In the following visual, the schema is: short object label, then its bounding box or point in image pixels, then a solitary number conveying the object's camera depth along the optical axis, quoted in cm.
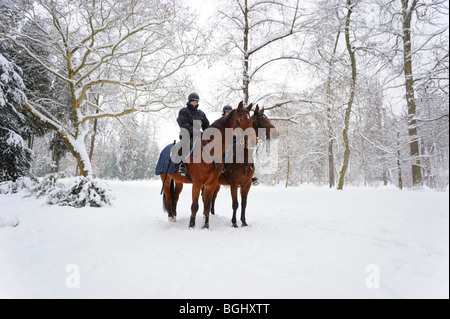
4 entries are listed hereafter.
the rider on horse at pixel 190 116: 431
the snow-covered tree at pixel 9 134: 447
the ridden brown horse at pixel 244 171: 444
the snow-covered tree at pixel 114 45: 830
